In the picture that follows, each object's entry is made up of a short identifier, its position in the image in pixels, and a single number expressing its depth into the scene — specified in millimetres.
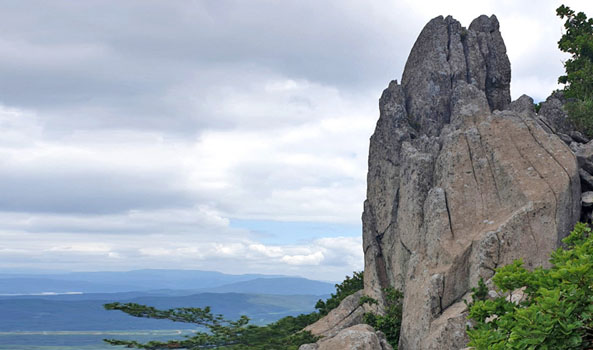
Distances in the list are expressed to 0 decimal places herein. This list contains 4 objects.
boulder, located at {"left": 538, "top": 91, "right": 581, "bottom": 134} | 45594
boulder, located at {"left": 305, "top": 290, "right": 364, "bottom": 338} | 42781
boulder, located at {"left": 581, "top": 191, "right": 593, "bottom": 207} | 32969
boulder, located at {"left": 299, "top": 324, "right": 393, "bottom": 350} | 31641
